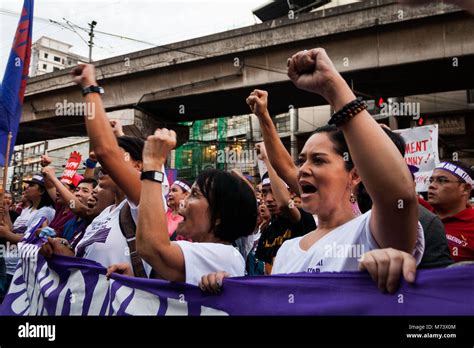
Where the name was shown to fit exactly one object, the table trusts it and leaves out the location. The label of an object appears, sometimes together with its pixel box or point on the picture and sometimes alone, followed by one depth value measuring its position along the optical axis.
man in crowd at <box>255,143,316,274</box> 3.05
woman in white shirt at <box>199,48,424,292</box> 1.26
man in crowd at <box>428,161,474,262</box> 3.31
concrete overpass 11.80
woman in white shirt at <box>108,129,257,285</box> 1.77
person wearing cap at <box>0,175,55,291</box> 4.84
